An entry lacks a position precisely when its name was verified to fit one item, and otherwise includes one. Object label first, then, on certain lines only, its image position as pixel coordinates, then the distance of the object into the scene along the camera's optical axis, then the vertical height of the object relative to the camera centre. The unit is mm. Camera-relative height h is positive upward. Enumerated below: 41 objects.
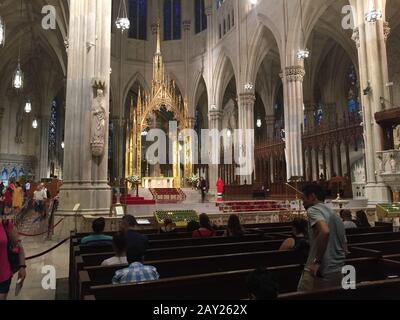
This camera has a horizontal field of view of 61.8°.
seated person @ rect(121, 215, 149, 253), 3842 -480
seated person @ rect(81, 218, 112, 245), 4703 -547
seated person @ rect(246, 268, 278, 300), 2076 -561
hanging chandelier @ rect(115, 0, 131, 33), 12711 +6727
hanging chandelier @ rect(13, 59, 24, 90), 11384 +4128
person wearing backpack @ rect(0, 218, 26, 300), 3262 -566
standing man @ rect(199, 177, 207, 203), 19453 +527
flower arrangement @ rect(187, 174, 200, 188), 21969 +1121
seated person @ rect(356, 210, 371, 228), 7202 -589
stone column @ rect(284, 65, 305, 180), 17078 +4149
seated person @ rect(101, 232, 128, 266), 3465 -546
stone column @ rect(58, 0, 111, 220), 10023 +2895
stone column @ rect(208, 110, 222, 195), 24395 +3231
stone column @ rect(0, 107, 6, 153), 26662 +6898
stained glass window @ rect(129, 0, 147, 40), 29391 +15794
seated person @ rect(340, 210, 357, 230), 6164 -471
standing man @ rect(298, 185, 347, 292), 2768 -453
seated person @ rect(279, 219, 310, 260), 4051 -568
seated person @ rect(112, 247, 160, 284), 2895 -663
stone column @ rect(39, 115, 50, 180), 28531 +4631
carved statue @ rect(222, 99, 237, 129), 31319 +7629
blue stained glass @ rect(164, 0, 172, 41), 30000 +15666
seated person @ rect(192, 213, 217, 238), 5527 -546
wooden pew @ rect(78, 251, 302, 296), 3291 -747
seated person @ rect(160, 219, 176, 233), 6942 -616
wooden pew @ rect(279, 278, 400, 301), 2278 -722
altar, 21516 +966
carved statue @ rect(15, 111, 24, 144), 27675 +6091
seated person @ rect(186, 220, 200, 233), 6064 -524
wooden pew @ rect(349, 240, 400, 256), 4707 -746
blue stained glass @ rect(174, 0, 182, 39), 29969 +15817
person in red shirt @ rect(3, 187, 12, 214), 14645 +147
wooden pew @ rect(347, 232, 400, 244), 5320 -705
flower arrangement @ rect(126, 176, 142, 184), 16544 +952
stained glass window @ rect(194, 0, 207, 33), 28531 +15511
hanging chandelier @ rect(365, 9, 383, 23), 12234 +6519
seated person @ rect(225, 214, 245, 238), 5461 -519
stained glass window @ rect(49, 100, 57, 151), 32062 +6994
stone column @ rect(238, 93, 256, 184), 21094 +3936
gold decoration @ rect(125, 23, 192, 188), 21703 +5596
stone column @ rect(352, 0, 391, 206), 12344 +4208
